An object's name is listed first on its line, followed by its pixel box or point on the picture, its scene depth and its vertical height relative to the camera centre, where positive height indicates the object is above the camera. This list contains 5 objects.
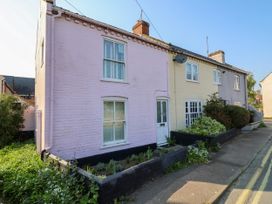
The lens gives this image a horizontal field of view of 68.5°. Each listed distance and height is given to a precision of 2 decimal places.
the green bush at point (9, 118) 11.02 -0.20
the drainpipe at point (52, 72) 7.25 +1.56
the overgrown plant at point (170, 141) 12.11 -1.73
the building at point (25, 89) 13.31 +3.24
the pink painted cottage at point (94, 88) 7.45 +1.12
